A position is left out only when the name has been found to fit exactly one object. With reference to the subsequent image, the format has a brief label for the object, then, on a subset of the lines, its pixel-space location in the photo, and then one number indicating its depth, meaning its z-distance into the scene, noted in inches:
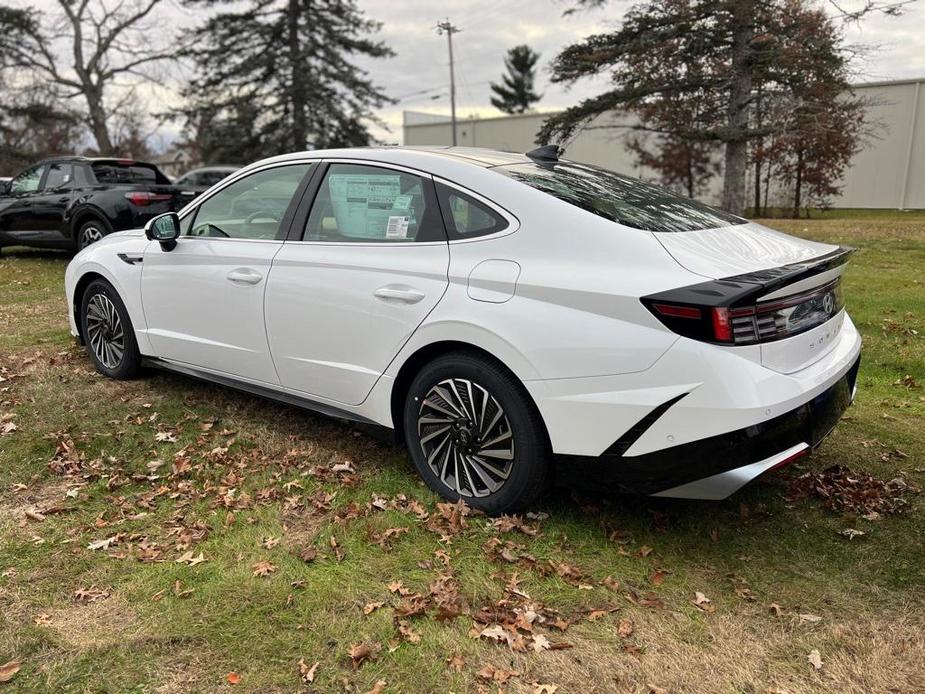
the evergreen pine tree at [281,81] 1062.4
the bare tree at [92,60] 1088.2
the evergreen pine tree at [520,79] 2437.3
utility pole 1733.5
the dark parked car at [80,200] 396.2
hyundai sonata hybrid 103.6
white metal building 1118.4
